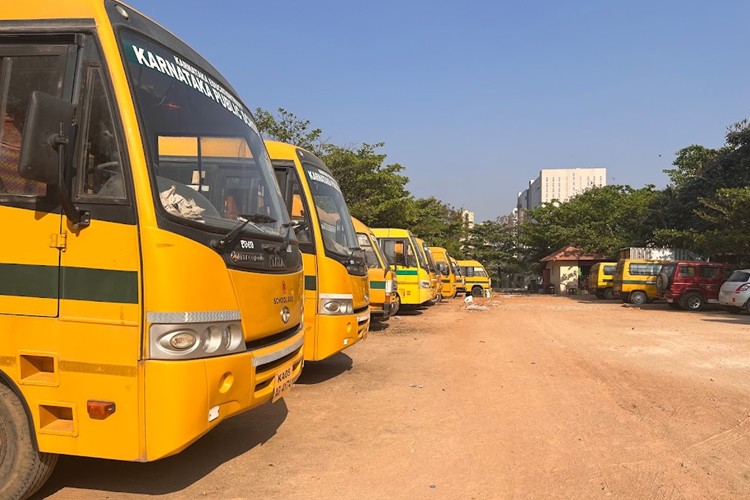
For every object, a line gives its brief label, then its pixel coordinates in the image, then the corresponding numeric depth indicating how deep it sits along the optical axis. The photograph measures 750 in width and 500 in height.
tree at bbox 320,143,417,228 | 27.83
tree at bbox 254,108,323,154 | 26.28
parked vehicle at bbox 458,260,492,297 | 35.19
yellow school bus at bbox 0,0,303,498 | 3.32
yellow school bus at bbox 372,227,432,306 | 15.62
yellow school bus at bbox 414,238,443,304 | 18.84
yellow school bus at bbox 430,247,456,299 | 25.60
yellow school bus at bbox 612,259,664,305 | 26.30
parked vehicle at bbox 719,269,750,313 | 19.41
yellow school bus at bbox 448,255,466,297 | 30.10
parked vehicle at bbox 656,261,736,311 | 22.66
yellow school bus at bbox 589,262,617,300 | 30.94
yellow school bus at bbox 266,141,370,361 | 6.81
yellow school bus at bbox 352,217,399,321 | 12.60
